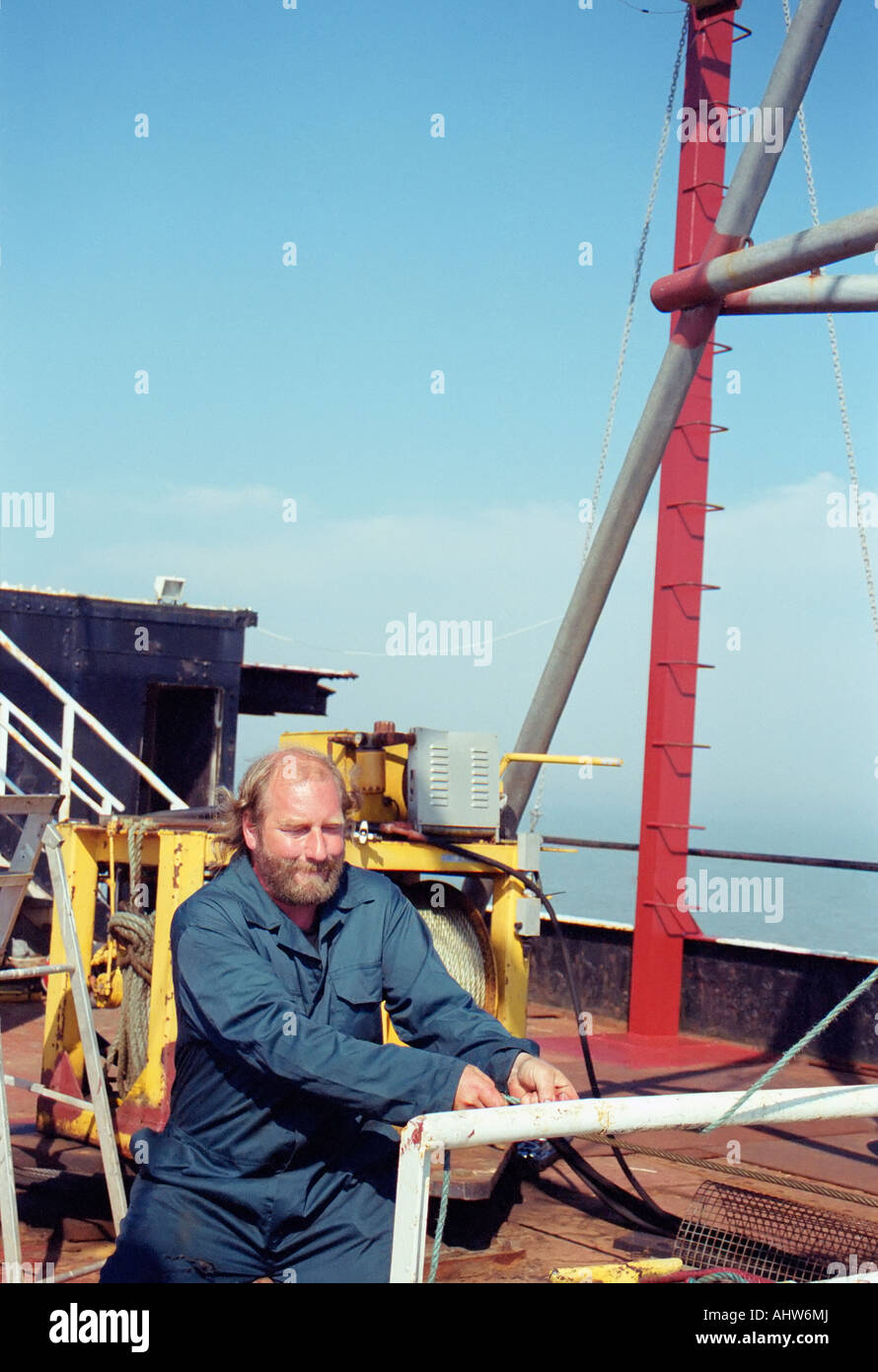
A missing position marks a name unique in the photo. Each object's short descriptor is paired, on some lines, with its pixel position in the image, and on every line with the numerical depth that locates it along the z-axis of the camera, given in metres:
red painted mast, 9.80
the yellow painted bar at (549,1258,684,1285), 3.59
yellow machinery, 5.57
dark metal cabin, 14.00
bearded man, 3.17
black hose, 5.56
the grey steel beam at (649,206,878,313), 4.90
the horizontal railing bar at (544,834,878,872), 8.80
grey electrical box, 6.26
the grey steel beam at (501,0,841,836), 5.93
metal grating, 4.34
